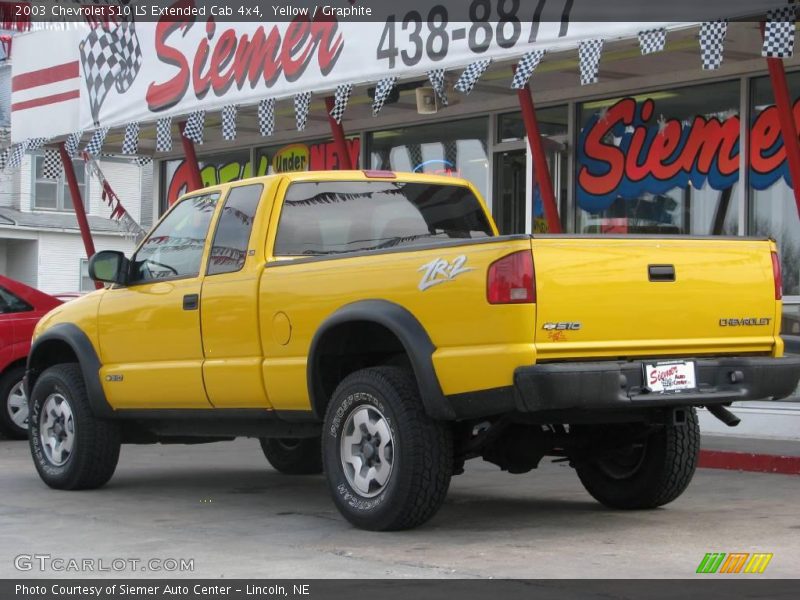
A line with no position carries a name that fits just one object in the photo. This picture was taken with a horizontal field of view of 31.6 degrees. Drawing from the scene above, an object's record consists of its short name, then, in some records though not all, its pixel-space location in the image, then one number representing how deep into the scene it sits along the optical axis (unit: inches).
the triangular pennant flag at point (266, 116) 591.5
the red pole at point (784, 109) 423.2
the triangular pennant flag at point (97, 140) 703.7
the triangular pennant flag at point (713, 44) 417.7
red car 528.1
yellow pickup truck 266.7
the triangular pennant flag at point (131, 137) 677.9
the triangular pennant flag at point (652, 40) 432.8
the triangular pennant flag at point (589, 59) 444.8
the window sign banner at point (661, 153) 528.7
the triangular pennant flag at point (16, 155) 762.2
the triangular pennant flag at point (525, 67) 464.1
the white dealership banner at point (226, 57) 492.1
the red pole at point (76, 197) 760.3
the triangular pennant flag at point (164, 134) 654.5
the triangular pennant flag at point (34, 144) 752.3
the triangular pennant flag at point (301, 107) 565.3
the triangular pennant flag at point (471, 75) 479.8
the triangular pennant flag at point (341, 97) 554.6
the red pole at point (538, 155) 510.9
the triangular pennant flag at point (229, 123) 606.5
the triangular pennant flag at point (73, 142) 725.9
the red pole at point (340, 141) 593.6
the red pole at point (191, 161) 669.3
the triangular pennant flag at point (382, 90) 522.6
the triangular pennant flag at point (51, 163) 772.6
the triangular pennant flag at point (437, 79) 507.5
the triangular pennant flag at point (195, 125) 636.1
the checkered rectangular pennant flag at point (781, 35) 396.5
